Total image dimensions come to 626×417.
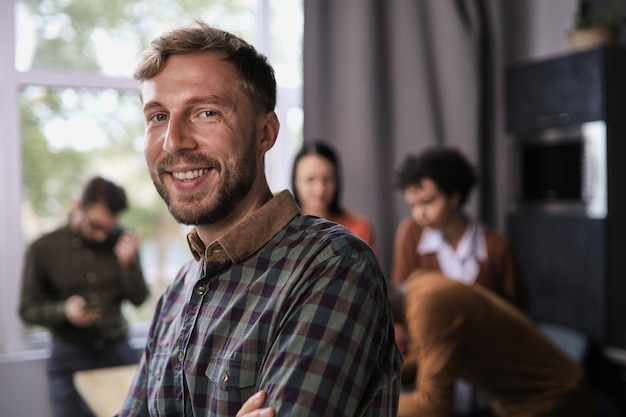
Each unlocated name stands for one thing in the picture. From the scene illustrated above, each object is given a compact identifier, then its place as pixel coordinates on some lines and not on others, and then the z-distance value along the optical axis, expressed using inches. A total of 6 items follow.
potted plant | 135.8
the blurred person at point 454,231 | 123.4
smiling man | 40.9
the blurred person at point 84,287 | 120.6
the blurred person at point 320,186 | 133.0
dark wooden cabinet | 131.6
